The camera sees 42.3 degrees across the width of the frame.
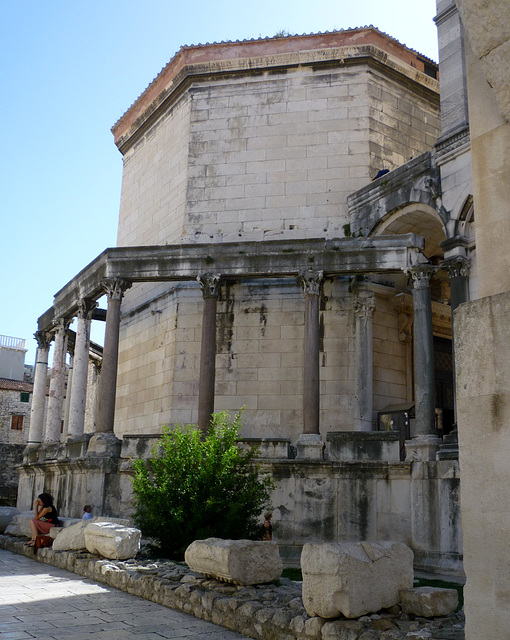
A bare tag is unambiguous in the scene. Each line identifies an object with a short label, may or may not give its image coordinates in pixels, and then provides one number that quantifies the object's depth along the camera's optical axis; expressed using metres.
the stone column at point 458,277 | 12.48
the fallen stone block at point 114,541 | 8.34
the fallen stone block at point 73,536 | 9.36
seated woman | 10.55
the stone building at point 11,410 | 27.41
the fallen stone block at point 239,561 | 6.29
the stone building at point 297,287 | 11.94
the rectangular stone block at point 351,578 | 4.75
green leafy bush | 8.62
